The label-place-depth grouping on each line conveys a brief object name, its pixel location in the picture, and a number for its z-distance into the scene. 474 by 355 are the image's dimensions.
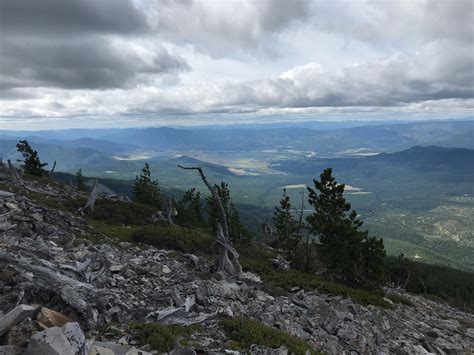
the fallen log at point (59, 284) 11.60
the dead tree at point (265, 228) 68.81
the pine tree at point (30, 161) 70.50
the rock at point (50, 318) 9.59
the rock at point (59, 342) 7.80
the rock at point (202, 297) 16.14
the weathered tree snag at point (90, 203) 38.03
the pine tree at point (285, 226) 57.53
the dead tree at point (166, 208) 45.56
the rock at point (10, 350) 7.88
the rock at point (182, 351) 10.03
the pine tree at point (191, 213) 68.00
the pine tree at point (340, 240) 38.31
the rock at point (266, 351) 11.49
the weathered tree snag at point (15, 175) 45.34
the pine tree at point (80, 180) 85.56
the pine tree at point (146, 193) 75.50
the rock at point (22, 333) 8.52
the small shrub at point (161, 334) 10.76
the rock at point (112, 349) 9.15
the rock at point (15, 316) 8.81
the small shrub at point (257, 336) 12.77
